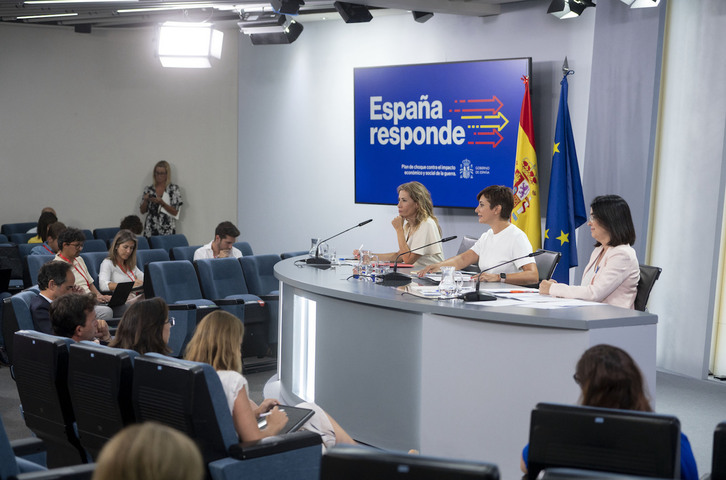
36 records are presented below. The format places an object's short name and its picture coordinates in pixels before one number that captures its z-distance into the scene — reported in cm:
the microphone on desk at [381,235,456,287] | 491
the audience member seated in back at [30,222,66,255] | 745
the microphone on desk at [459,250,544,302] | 421
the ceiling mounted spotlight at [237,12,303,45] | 843
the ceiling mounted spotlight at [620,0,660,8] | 634
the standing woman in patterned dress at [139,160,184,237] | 1131
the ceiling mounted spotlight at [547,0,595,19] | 684
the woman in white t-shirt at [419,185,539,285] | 507
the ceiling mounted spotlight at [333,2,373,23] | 795
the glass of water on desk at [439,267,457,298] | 432
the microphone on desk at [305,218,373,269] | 587
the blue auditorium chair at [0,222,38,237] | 1052
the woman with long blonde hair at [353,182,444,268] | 573
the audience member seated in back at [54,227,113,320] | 626
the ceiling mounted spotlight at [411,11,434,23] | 815
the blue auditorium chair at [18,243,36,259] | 833
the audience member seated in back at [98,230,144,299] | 686
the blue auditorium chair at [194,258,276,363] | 678
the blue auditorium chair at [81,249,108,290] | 734
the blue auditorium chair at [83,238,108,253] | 881
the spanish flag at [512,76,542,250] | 750
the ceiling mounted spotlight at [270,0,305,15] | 697
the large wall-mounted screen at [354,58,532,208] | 781
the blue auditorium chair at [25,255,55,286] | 683
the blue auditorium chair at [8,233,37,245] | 965
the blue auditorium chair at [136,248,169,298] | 793
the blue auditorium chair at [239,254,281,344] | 741
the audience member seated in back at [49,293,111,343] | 423
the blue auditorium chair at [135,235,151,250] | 927
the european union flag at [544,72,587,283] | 714
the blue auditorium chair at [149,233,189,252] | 958
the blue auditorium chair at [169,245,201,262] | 838
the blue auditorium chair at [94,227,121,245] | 1054
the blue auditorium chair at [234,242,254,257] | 883
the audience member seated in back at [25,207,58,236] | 965
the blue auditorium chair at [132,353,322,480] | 307
